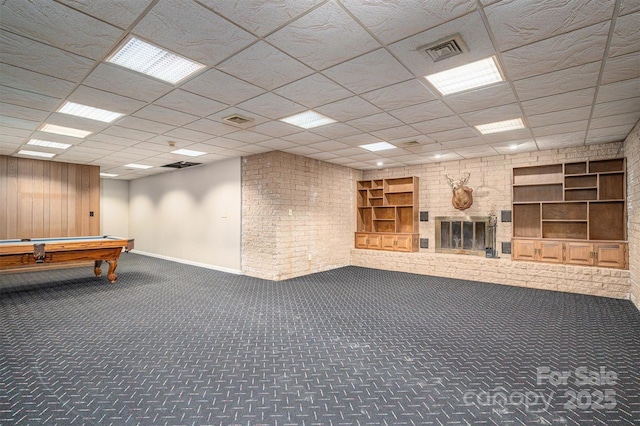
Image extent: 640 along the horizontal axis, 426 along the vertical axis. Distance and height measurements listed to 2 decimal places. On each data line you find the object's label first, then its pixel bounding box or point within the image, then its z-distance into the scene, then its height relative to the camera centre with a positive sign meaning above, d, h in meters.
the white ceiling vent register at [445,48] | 2.45 +1.40
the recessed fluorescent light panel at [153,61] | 2.61 +1.42
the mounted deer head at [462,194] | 7.13 +0.50
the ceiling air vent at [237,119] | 4.30 +1.38
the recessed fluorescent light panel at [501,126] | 4.59 +1.40
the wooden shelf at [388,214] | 7.95 +0.03
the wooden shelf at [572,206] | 5.68 +0.19
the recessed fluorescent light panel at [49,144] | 5.84 +1.40
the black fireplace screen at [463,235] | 7.06 -0.46
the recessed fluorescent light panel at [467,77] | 2.91 +1.41
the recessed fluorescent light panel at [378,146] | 5.91 +1.37
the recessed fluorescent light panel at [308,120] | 4.26 +1.39
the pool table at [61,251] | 5.01 -0.65
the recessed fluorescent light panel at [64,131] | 4.94 +1.41
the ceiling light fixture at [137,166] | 8.38 +1.36
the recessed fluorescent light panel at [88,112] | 4.00 +1.42
